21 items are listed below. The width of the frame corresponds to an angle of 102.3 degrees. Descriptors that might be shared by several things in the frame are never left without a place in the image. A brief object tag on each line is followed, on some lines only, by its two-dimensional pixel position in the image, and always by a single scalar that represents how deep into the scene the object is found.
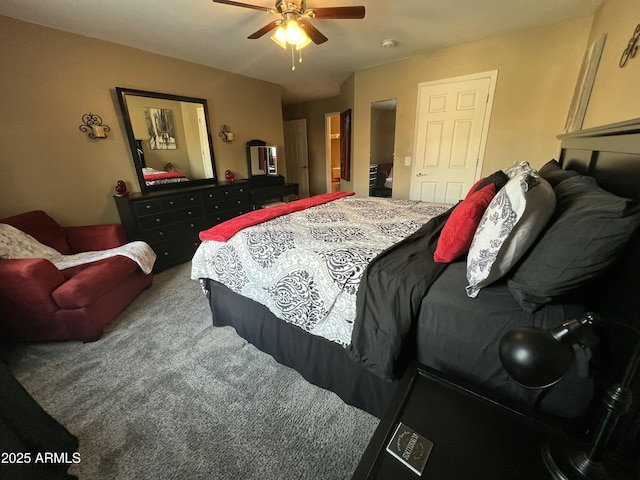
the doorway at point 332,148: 6.10
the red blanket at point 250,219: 1.83
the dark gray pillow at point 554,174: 1.41
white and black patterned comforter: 1.33
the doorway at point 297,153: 6.53
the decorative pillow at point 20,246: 1.95
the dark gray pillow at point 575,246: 0.75
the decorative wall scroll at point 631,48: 1.54
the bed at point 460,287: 0.83
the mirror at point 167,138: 3.06
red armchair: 1.71
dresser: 2.98
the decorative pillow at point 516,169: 1.57
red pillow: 1.19
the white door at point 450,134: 3.18
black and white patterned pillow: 0.93
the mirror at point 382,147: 3.89
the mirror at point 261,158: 4.40
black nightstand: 0.66
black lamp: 0.47
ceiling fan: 1.86
